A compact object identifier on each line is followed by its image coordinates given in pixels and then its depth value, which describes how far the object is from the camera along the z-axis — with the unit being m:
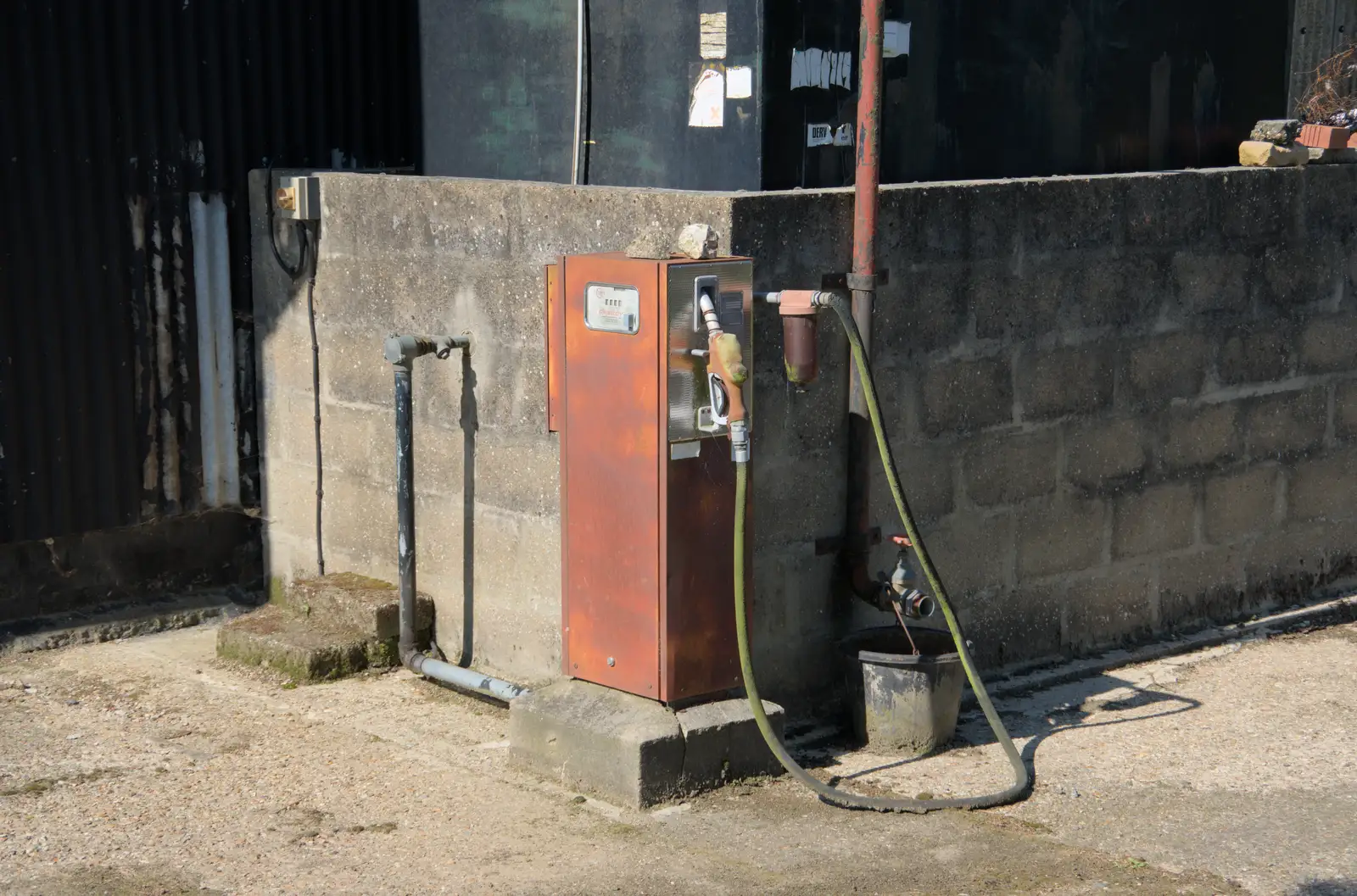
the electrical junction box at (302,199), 7.33
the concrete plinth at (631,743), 5.59
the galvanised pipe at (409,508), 6.67
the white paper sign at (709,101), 6.34
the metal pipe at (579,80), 6.76
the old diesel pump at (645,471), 5.58
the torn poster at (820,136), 6.44
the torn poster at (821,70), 6.33
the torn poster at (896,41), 6.61
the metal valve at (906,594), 6.07
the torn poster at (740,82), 6.24
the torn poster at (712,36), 6.30
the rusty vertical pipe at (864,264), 5.98
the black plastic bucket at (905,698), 6.00
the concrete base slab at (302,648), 6.91
